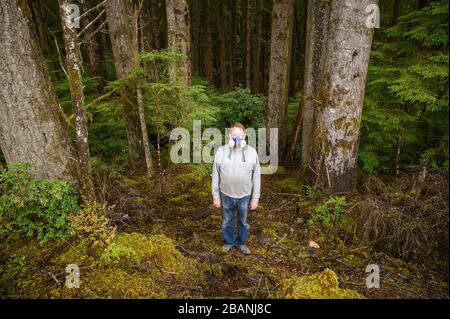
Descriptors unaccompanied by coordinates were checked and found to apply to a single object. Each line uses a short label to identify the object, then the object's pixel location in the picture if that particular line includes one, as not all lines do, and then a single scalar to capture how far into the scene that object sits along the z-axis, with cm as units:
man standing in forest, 463
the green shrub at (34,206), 459
